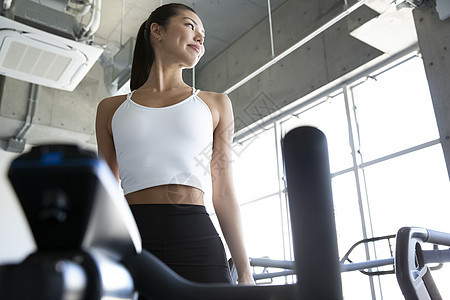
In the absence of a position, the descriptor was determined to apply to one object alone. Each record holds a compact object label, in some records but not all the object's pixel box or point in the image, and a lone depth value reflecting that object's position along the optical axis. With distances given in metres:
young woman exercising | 0.86
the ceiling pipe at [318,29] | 2.98
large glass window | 4.09
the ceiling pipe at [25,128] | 5.83
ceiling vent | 3.12
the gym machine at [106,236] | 0.23
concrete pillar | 3.60
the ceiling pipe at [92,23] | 3.30
